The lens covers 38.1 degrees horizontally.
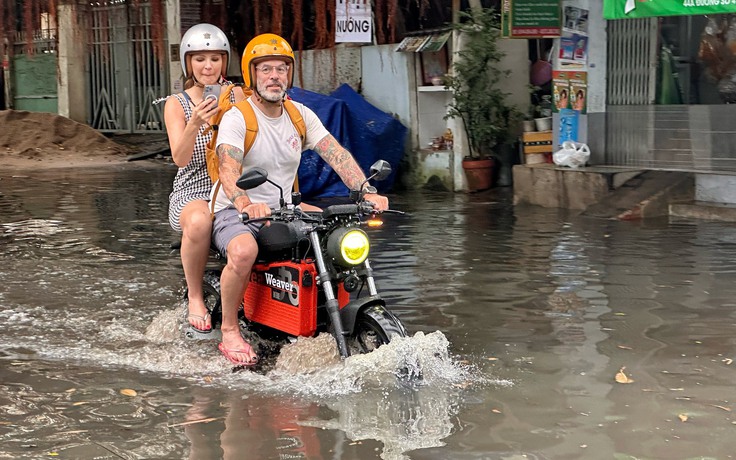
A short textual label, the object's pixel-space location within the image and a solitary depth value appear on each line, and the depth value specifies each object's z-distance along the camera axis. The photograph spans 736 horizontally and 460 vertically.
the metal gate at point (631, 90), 12.39
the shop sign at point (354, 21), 15.30
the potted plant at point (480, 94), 13.52
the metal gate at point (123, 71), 21.11
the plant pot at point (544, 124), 13.27
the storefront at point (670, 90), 11.69
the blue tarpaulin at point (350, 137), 13.97
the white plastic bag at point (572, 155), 12.45
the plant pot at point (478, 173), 13.88
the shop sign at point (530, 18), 12.41
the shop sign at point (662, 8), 10.48
